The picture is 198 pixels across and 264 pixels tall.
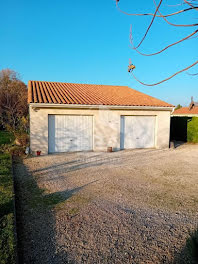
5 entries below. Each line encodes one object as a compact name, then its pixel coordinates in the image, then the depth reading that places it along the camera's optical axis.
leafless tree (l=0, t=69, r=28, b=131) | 22.36
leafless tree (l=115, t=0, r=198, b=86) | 2.18
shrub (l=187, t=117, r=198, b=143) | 14.54
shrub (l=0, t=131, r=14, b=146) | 13.11
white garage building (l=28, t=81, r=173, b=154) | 9.76
